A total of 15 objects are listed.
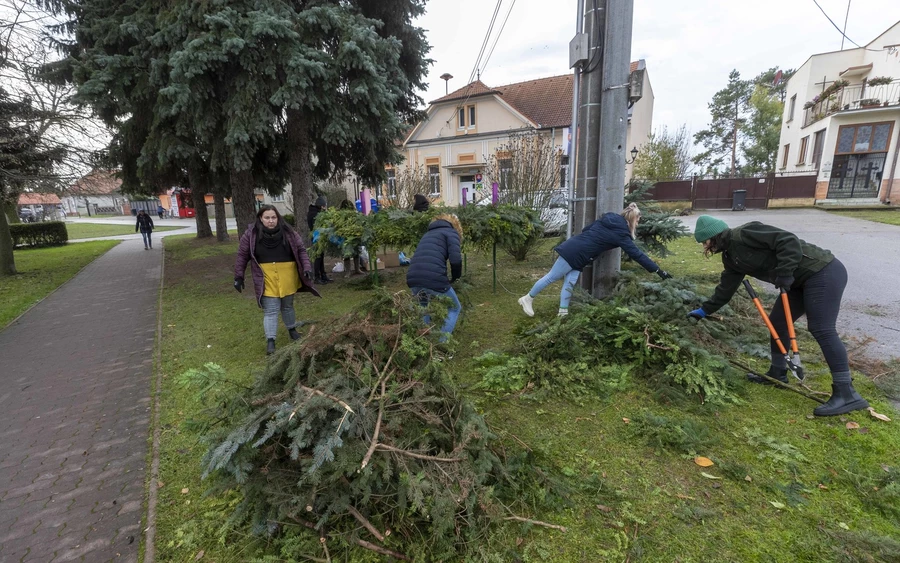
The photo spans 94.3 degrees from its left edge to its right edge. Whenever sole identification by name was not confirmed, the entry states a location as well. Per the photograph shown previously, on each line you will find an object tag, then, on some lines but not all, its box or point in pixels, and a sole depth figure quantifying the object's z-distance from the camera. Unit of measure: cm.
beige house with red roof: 2434
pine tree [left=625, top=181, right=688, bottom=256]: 679
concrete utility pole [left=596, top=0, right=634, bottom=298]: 470
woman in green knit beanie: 307
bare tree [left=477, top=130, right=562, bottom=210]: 1078
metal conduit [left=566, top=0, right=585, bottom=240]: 500
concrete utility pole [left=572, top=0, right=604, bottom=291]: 482
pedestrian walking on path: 1691
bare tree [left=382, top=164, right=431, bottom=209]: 1432
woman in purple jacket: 468
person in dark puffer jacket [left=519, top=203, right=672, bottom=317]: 465
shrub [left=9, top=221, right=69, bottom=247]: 1836
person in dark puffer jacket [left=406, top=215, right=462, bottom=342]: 436
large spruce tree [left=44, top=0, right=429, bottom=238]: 698
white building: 2266
